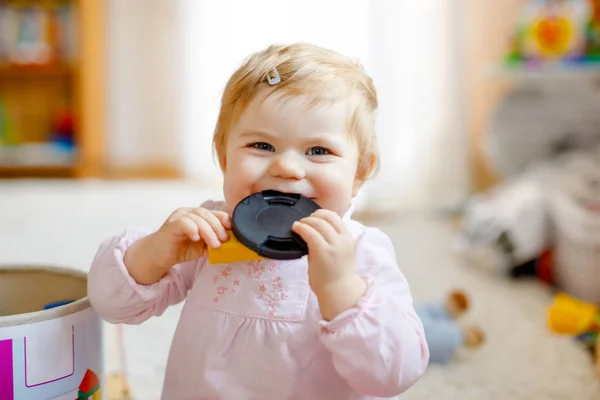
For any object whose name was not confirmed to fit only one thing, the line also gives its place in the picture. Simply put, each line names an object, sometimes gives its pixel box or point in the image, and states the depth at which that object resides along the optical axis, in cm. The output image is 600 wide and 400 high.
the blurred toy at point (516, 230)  177
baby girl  73
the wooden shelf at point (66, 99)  306
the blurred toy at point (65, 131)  314
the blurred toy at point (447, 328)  126
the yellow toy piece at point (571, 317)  137
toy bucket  69
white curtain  256
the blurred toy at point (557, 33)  202
